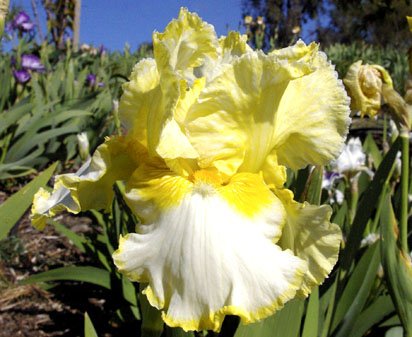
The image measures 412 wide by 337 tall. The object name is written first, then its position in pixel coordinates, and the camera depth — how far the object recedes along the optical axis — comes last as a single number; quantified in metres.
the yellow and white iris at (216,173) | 0.19
